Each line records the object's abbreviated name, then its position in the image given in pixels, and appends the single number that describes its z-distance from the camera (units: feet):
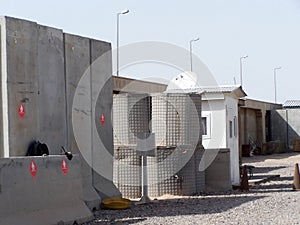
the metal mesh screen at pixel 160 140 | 54.19
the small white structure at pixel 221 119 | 65.72
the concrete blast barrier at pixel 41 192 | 33.78
